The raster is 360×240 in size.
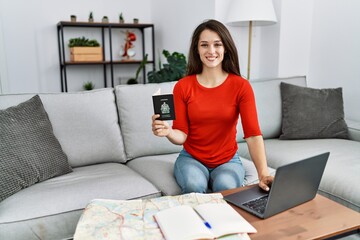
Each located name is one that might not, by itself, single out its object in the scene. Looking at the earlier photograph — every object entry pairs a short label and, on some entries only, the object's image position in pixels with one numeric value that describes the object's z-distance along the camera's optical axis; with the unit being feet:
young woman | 4.98
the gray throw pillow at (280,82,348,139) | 7.38
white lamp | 8.16
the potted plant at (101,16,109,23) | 13.19
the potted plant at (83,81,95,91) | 13.51
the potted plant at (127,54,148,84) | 13.37
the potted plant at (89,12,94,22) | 13.08
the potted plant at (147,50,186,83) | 9.71
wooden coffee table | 3.31
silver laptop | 3.44
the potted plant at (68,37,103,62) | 12.65
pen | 3.24
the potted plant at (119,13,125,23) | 13.57
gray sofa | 4.51
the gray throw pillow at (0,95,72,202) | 4.79
